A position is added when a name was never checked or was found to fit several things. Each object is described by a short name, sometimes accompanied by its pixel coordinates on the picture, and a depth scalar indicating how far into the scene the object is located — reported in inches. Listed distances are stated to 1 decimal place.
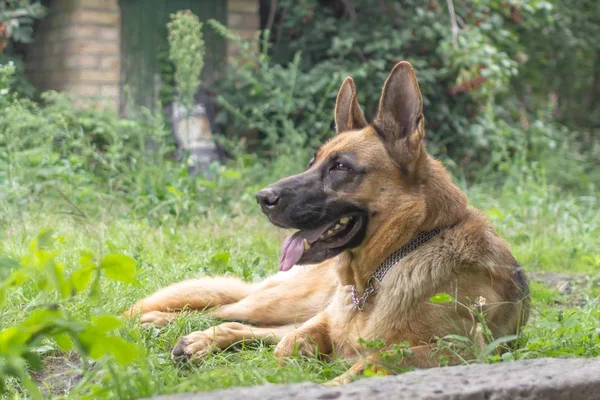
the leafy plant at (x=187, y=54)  239.3
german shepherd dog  120.3
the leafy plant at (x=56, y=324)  75.5
